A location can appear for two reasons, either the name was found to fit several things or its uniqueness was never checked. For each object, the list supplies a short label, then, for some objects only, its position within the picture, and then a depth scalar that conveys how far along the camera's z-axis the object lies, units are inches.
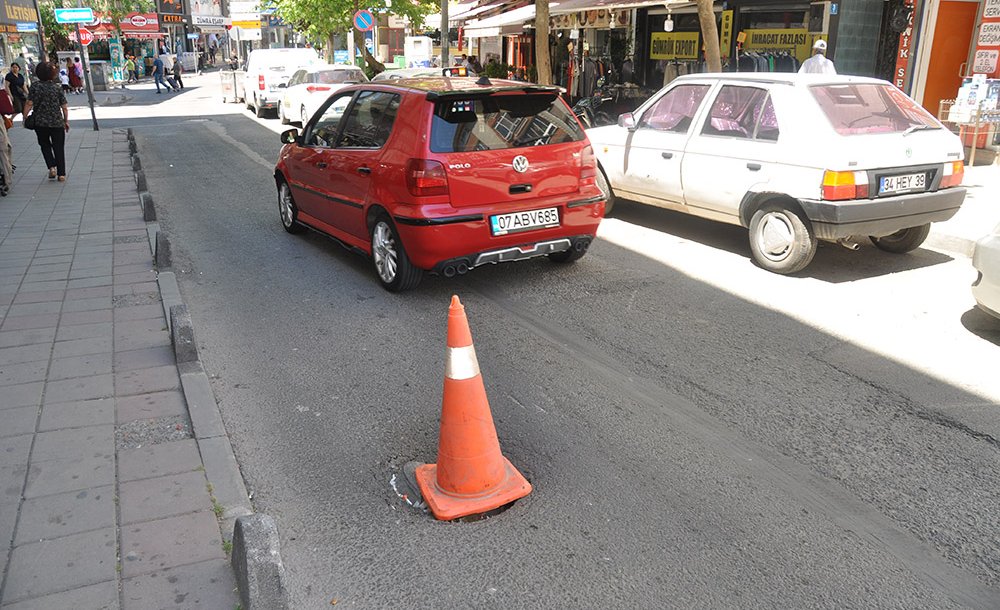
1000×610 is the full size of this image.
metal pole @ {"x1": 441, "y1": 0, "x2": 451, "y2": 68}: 908.4
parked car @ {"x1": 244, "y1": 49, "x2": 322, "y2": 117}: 922.1
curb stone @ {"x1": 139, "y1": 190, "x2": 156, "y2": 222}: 366.3
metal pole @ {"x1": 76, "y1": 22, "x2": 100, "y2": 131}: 824.3
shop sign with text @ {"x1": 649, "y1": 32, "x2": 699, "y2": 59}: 713.6
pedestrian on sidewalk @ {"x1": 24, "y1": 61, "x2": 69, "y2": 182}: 484.7
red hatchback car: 233.6
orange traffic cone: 133.7
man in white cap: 435.9
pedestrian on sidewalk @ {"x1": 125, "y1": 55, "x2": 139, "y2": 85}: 1879.9
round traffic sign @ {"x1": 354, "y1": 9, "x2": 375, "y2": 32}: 1006.4
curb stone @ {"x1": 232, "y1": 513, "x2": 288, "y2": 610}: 102.7
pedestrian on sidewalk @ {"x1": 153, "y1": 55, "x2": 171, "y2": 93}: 1481.3
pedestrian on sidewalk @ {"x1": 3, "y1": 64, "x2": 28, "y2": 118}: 770.8
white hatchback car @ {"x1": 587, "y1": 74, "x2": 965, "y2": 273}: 257.4
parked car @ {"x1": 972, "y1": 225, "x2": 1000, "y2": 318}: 208.1
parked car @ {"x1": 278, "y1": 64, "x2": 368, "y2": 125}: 730.2
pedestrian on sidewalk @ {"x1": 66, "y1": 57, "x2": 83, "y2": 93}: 1413.6
